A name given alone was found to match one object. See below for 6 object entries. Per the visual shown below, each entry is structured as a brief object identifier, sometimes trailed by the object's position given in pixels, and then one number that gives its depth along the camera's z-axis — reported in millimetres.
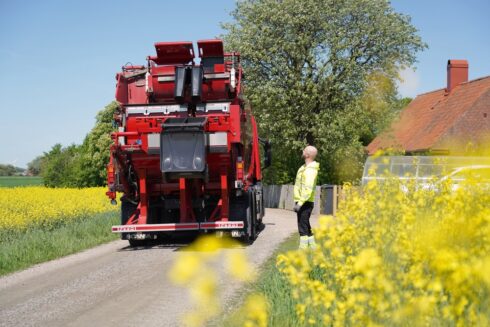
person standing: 10125
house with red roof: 36403
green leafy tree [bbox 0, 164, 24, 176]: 98750
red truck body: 12281
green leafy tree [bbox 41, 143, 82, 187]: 60750
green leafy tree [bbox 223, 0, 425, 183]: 31516
